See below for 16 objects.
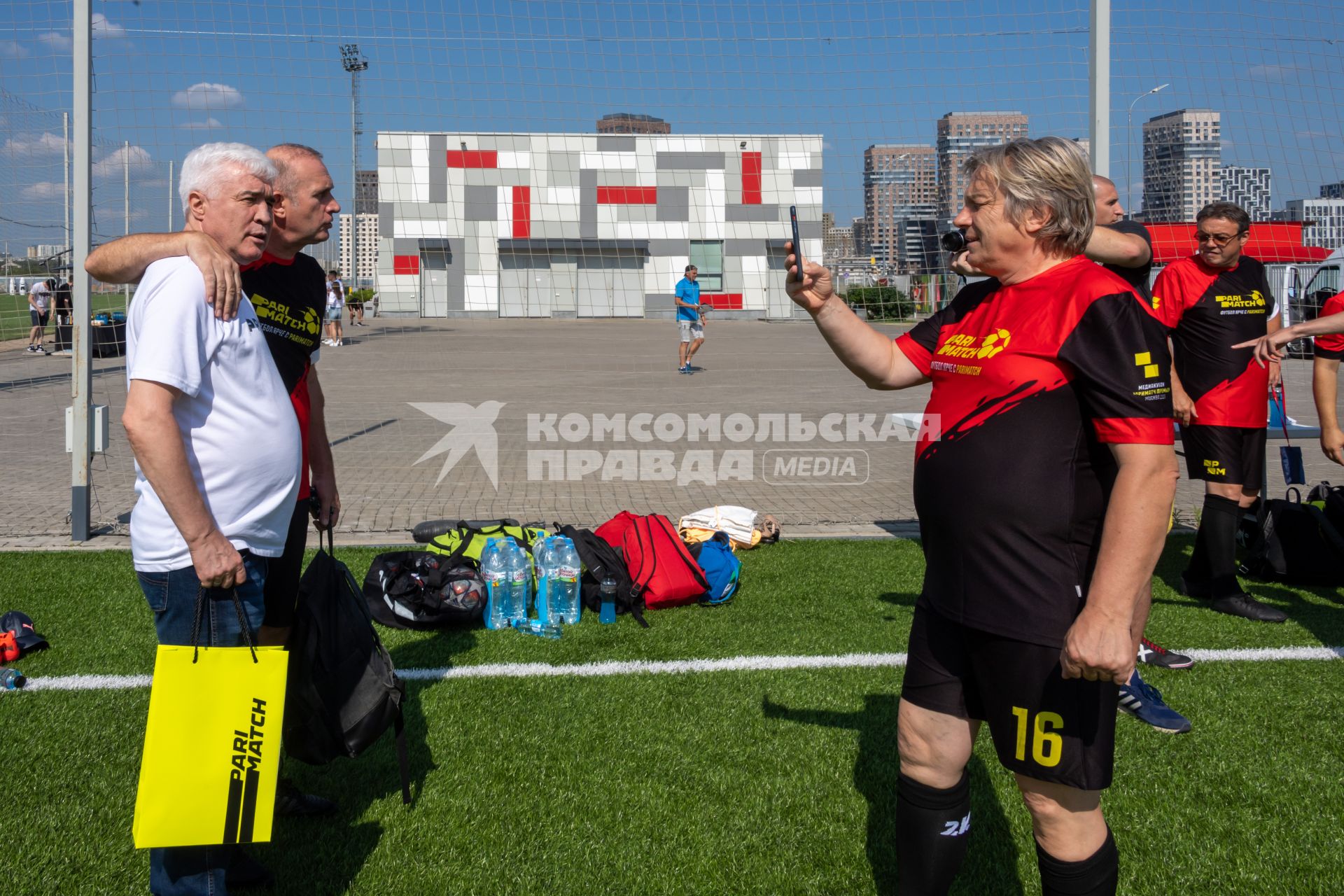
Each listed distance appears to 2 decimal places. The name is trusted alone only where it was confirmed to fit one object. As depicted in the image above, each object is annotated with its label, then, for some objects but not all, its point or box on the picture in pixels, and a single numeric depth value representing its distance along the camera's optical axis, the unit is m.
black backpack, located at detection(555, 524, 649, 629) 5.39
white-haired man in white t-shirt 2.23
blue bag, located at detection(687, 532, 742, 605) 5.63
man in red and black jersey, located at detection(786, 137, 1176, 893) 1.96
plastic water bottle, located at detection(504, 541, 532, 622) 5.29
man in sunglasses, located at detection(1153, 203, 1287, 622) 5.27
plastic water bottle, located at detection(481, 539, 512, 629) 5.26
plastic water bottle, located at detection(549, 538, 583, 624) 5.32
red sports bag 5.48
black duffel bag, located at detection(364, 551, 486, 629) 5.17
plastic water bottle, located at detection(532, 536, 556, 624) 5.28
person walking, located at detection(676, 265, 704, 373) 17.73
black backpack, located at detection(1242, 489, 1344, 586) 5.80
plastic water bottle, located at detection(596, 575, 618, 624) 5.32
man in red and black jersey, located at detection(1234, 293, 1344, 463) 5.10
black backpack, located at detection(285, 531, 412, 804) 3.06
